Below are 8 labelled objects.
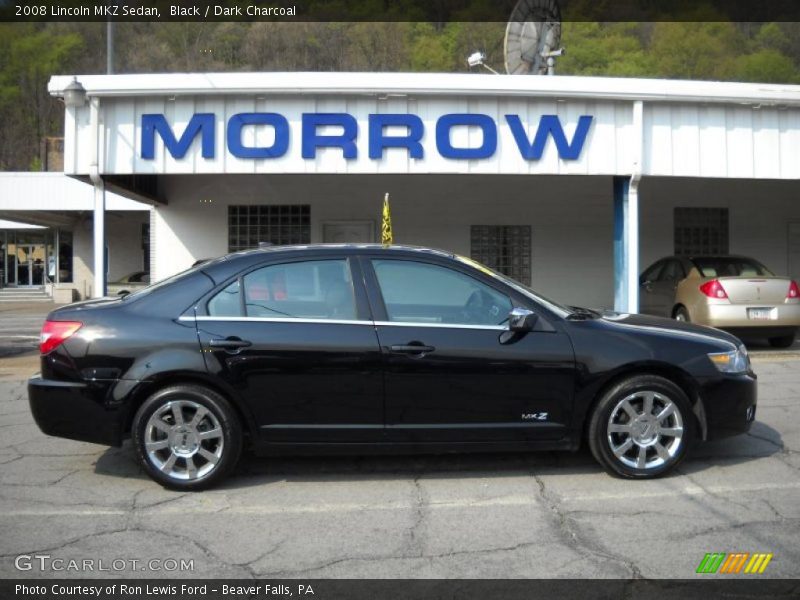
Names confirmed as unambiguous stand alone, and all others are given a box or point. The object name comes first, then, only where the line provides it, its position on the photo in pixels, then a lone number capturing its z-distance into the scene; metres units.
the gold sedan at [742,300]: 10.86
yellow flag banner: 10.70
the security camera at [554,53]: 13.71
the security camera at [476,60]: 14.17
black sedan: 4.74
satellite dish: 13.89
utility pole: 20.66
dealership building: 10.87
